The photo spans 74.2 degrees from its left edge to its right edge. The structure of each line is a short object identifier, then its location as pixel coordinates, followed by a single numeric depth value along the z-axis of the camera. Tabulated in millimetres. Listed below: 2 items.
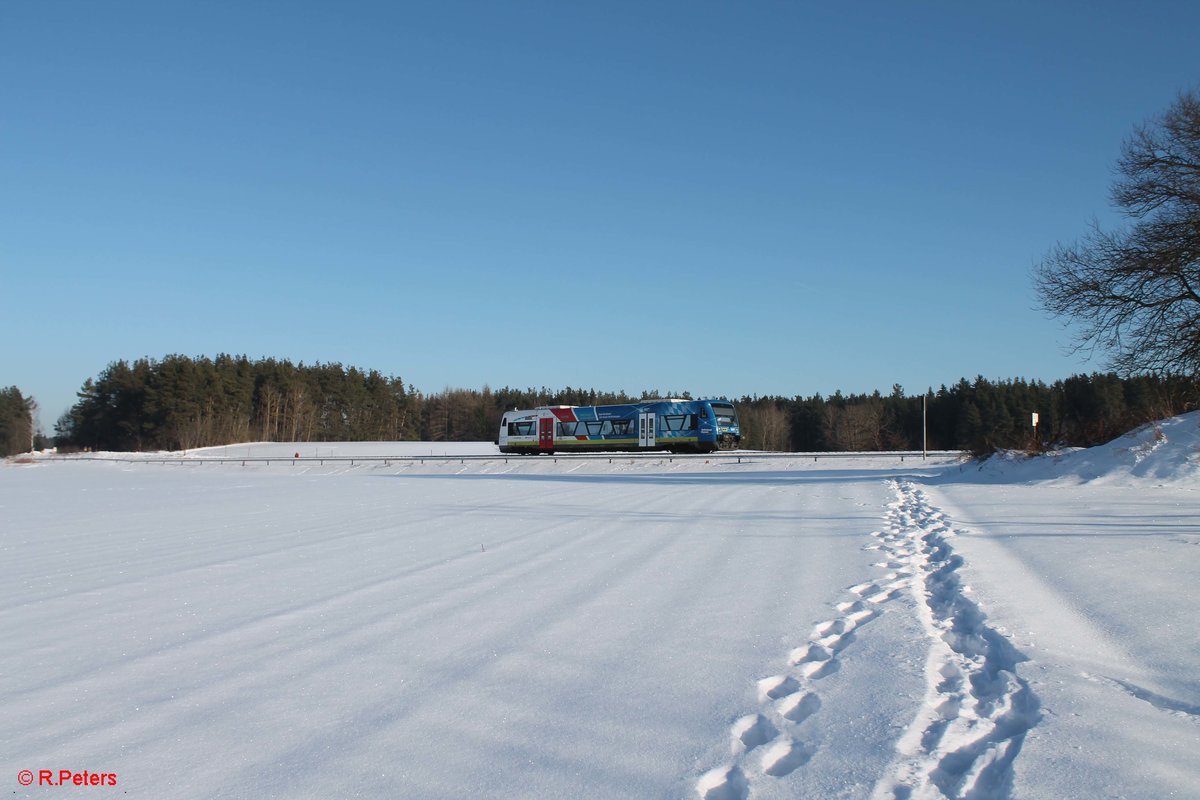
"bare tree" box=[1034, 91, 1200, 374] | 19234
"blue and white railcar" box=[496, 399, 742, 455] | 39250
